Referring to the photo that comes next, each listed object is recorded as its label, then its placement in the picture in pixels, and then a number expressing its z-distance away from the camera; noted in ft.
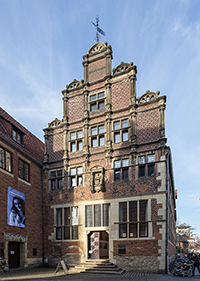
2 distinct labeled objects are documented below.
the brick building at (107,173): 53.11
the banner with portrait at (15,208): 52.35
